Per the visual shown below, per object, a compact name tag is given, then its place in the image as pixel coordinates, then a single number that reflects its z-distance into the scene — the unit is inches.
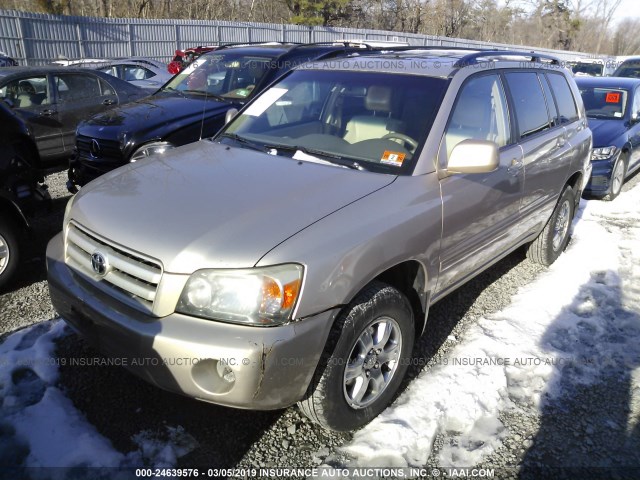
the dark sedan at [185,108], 223.1
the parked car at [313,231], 86.4
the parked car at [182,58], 540.7
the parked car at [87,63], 467.7
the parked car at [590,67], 793.6
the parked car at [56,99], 287.7
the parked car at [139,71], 453.4
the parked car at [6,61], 501.3
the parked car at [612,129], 279.9
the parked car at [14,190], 159.5
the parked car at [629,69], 595.8
